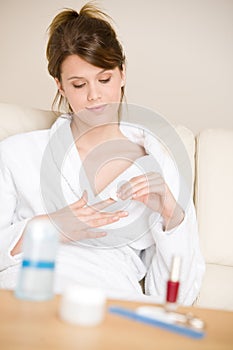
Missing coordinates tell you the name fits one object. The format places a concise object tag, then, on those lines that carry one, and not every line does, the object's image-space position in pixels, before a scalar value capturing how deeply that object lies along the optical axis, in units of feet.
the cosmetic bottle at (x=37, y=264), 3.87
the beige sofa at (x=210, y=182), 6.81
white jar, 3.57
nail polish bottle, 3.83
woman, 5.56
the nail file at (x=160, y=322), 3.55
